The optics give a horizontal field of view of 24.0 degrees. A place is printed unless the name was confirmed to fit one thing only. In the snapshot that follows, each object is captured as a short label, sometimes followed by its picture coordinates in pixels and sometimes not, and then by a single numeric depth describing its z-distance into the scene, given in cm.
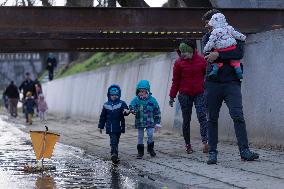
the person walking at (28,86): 2997
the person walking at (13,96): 3413
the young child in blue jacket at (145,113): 1117
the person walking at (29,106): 2528
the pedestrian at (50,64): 5034
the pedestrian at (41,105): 2967
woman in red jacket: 1133
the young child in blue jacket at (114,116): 1097
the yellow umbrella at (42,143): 998
